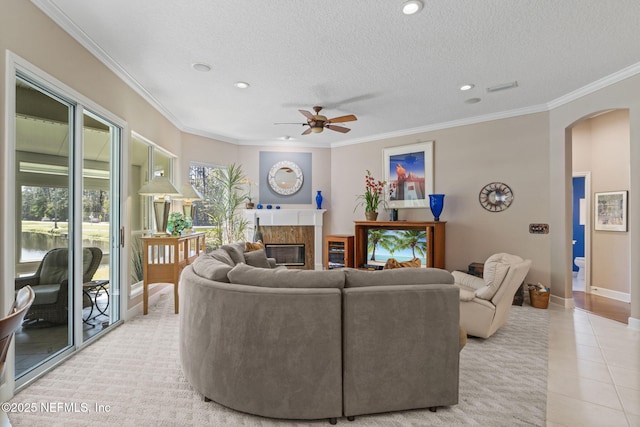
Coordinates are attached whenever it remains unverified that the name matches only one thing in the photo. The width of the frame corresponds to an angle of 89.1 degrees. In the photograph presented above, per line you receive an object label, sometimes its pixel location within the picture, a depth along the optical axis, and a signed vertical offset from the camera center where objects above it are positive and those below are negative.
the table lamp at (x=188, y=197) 4.97 +0.28
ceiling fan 4.20 +1.26
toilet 5.99 -0.92
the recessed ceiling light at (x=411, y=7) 2.46 +1.61
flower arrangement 6.27 +0.43
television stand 5.48 -0.31
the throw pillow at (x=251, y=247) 4.49 -0.45
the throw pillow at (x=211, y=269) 2.25 -0.40
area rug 2.02 -1.27
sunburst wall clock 5.11 +0.30
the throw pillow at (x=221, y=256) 3.08 -0.40
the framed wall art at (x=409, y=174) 5.93 +0.78
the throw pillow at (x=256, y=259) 3.91 -0.53
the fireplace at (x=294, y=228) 6.89 -0.28
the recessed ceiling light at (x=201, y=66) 3.49 +1.62
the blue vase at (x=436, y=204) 5.51 +0.19
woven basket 4.46 -1.15
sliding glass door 2.50 -0.06
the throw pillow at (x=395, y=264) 3.37 -0.53
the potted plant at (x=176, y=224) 4.39 -0.12
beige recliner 3.14 -0.82
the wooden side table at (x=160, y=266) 4.07 -0.66
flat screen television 5.80 -0.57
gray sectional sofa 1.94 -0.78
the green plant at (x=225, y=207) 6.41 +0.16
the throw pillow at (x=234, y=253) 3.65 -0.44
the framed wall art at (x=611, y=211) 4.96 +0.06
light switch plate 4.76 -0.20
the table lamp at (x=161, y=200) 4.07 +0.20
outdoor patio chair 2.65 -0.61
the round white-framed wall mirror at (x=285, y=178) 7.10 +0.82
